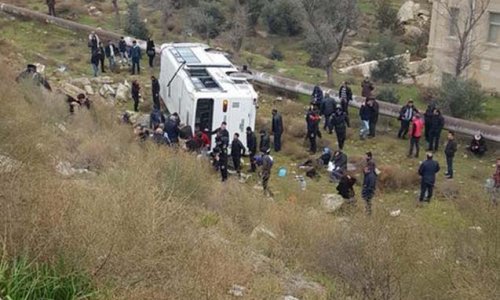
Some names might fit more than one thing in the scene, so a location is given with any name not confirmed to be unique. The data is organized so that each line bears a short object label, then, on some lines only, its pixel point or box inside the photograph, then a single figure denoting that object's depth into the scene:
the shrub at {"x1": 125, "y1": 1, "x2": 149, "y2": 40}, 35.03
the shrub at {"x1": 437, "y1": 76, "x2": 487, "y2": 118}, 23.47
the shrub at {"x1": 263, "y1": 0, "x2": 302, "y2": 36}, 38.91
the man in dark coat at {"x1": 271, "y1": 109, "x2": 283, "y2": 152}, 20.70
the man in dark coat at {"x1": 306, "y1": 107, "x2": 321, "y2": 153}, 20.78
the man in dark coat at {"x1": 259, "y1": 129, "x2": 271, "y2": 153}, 20.38
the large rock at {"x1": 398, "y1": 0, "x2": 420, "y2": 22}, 42.56
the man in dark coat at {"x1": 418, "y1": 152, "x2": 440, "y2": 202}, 16.98
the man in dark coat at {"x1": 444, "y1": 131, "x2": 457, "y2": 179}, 18.45
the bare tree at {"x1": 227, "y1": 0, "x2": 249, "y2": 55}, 32.12
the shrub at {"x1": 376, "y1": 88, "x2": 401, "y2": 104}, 25.12
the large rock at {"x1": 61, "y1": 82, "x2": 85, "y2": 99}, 23.86
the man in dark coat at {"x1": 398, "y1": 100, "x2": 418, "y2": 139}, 21.09
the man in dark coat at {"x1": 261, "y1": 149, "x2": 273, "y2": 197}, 18.14
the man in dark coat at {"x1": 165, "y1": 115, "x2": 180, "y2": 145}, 19.30
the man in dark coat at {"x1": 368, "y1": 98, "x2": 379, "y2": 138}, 21.47
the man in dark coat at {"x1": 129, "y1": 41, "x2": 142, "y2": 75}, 28.05
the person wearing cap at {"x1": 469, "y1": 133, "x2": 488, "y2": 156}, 20.62
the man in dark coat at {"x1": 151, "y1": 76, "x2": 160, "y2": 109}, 24.14
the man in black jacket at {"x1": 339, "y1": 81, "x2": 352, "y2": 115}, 22.44
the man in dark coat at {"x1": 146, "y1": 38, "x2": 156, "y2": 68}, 28.67
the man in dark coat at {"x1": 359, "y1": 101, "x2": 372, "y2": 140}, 21.62
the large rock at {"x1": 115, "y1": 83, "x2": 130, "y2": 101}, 25.44
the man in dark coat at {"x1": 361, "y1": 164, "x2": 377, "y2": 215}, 16.29
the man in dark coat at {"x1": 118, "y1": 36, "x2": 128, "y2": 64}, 29.38
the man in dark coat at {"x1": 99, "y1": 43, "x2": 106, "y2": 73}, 27.59
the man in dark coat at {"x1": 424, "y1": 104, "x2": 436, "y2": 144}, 20.44
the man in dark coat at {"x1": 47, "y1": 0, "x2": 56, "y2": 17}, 37.59
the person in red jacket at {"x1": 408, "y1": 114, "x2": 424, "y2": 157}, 20.11
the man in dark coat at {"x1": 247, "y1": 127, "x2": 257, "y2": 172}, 19.95
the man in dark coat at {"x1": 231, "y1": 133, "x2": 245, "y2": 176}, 18.98
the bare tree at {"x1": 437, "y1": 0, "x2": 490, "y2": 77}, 27.94
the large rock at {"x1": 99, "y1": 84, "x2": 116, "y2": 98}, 25.55
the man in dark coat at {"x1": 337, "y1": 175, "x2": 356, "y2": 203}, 16.56
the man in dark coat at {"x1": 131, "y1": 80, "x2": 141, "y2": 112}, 23.99
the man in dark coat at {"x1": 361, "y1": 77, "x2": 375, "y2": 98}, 24.28
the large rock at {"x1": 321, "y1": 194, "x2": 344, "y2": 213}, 16.22
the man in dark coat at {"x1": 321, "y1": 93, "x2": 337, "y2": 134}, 22.09
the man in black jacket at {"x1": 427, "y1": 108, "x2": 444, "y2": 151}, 20.33
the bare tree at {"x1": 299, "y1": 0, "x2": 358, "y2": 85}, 29.41
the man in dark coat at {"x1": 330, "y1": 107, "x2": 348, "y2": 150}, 20.75
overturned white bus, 19.78
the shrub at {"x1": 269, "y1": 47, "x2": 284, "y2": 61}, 35.65
